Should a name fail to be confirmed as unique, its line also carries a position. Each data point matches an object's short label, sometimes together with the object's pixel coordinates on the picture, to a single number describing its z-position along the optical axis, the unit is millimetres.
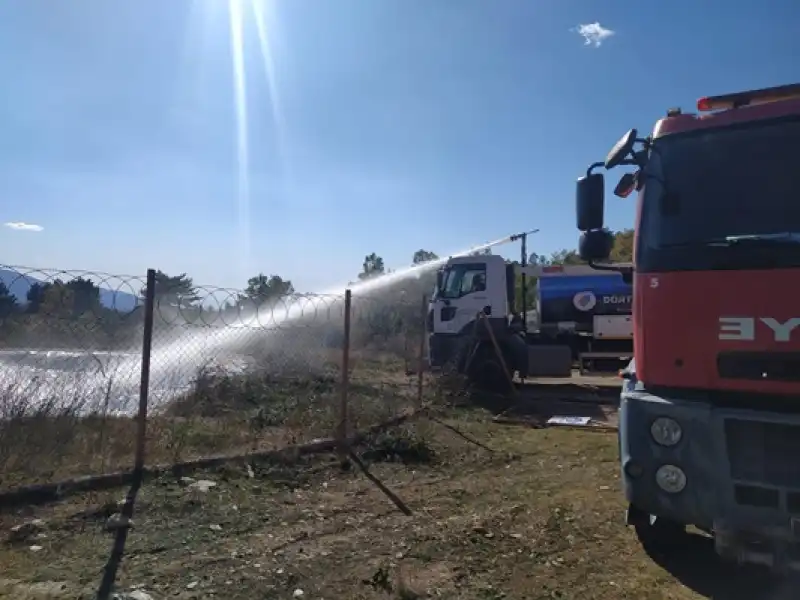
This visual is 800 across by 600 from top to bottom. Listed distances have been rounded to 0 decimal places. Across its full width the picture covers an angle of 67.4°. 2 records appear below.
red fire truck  3170
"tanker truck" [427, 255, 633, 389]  12602
